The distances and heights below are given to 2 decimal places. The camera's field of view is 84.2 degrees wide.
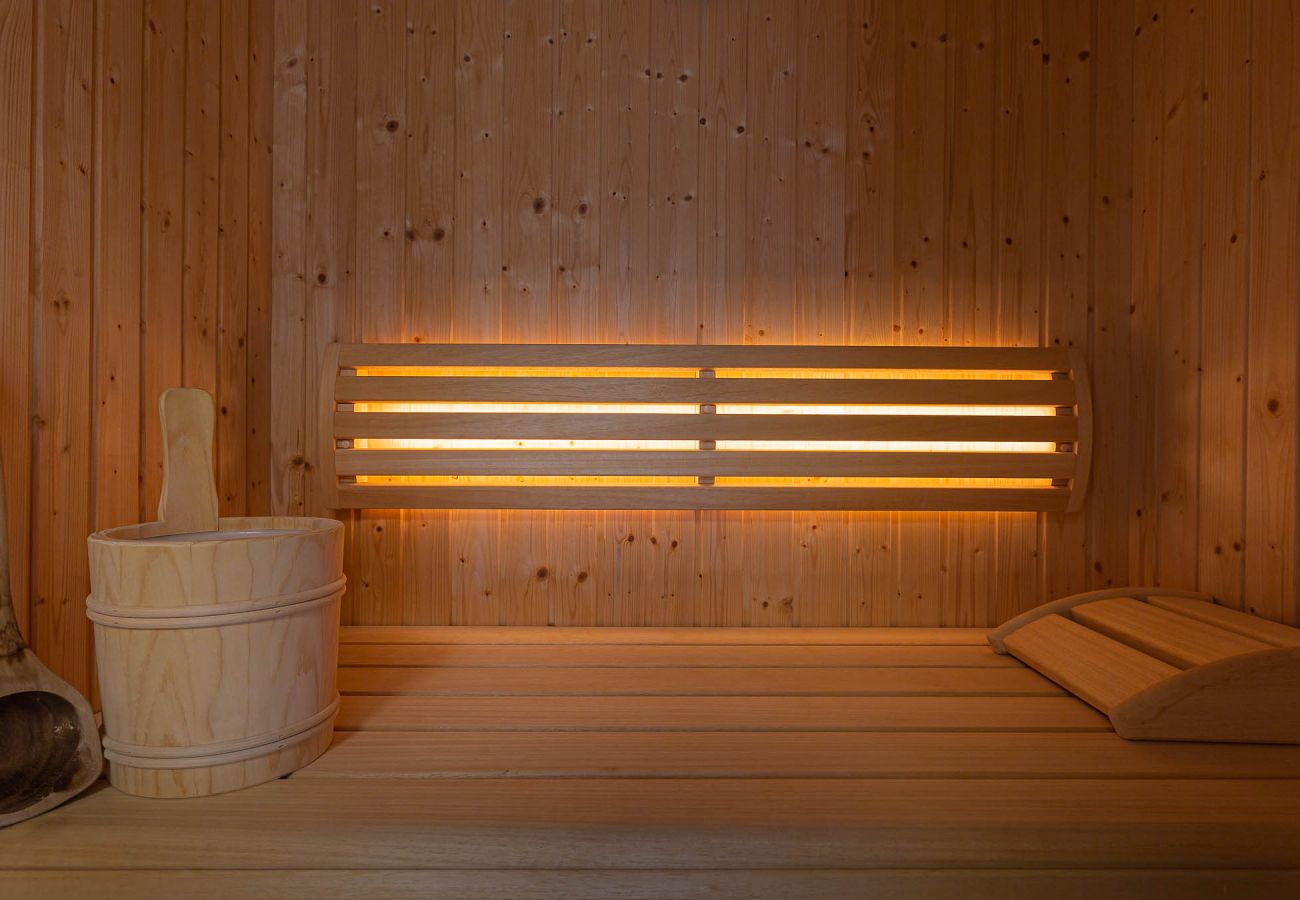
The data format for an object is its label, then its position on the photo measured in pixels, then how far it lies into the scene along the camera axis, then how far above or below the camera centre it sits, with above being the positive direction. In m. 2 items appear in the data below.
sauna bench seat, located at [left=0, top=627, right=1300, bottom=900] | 1.01 -0.58
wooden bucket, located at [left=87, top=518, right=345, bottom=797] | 1.15 -0.35
